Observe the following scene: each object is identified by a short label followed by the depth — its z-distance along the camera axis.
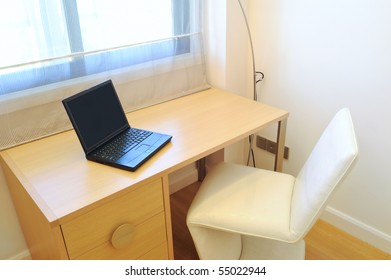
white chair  1.20
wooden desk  1.08
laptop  1.24
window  1.32
